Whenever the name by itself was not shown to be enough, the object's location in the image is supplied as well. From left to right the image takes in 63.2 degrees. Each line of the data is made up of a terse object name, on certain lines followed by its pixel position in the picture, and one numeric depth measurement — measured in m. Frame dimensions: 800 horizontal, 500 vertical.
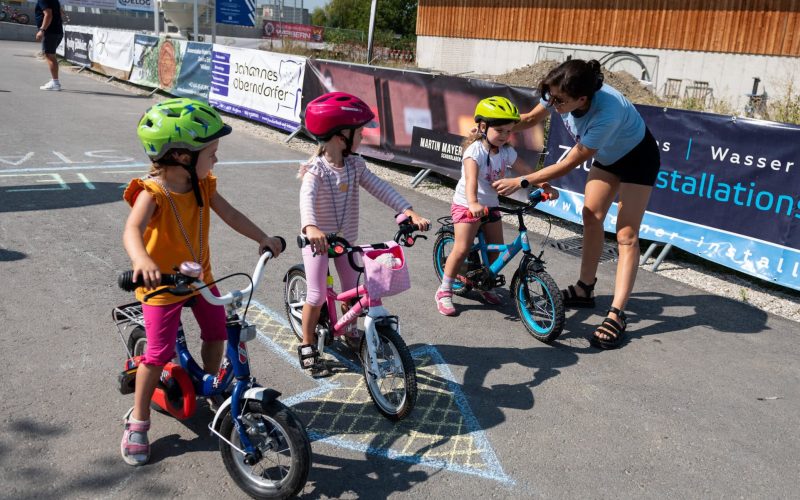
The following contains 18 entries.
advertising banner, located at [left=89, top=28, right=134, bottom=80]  19.12
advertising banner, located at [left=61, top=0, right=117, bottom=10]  53.12
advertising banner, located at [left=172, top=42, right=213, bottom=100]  15.18
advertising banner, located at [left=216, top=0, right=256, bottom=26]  31.45
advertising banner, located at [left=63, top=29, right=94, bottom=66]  21.83
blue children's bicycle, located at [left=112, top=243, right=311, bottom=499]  2.80
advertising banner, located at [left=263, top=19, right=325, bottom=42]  57.25
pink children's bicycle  3.41
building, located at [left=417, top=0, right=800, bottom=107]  22.72
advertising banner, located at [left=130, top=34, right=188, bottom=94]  16.38
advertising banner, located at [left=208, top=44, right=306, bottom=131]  12.56
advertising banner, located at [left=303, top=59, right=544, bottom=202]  8.39
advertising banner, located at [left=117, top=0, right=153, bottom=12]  55.50
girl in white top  4.93
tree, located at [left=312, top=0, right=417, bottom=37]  70.12
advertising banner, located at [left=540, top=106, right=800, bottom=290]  5.89
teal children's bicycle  4.74
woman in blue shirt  4.65
